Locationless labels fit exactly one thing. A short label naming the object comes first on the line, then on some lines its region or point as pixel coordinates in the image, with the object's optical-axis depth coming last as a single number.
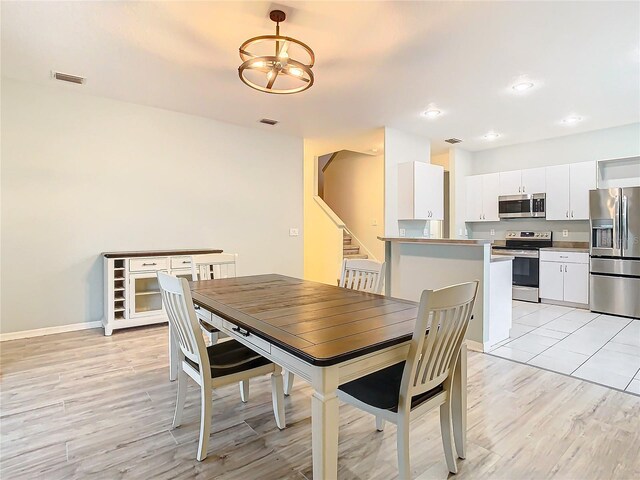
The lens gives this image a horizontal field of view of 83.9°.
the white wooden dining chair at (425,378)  1.38
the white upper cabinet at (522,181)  5.82
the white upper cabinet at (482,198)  6.45
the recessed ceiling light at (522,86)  3.64
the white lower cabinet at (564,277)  5.08
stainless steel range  5.59
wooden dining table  1.21
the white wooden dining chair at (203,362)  1.70
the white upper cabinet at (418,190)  5.27
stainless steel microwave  5.83
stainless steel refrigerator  4.56
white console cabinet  3.91
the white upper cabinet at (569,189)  5.34
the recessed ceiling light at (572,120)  4.76
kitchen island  3.36
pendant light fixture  2.45
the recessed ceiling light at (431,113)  4.48
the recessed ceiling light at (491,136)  5.60
